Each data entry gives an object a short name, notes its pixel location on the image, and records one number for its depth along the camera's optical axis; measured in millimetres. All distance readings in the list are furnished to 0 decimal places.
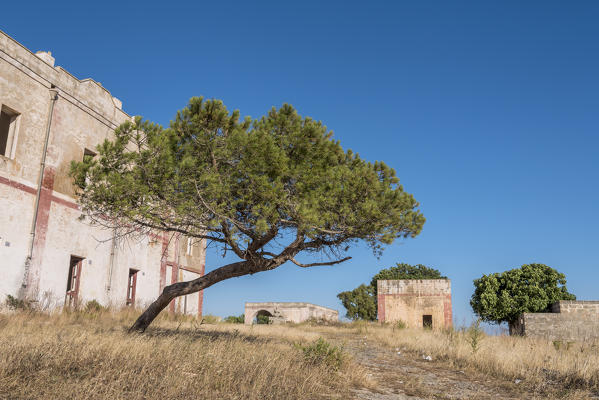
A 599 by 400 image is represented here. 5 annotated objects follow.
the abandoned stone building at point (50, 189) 13344
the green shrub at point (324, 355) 7496
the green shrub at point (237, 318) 36875
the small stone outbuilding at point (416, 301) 25938
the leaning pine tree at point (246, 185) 8812
